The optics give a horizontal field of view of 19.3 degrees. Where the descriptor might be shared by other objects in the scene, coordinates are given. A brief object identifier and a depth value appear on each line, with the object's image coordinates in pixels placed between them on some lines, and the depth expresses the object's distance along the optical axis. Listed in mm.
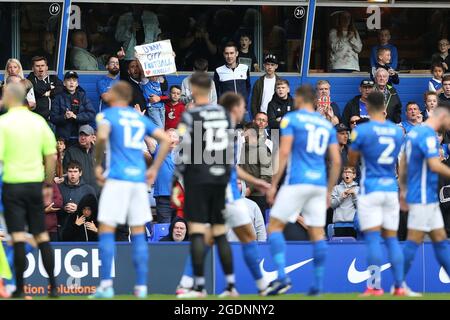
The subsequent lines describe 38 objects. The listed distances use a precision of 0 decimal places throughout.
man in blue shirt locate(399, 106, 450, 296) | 16219
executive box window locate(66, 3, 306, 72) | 24344
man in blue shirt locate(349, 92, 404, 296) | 16031
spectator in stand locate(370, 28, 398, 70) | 24938
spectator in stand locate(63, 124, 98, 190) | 21891
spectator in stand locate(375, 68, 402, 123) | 23703
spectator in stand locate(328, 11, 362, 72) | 24906
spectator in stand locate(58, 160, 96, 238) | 21219
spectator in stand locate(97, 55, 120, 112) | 23375
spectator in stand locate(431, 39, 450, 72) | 25156
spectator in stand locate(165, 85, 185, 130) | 23109
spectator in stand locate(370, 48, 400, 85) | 24406
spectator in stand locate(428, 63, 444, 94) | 24656
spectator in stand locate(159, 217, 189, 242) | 20641
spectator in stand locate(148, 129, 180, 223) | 21969
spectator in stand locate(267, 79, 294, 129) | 22967
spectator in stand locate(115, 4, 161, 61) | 24391
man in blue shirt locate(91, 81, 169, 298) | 15234
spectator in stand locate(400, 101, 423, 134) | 23219
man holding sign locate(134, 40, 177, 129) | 23016
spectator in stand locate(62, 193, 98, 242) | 20969
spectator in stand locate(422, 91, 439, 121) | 23391
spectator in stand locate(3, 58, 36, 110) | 21562
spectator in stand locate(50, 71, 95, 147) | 22438
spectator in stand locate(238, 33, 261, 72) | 24547
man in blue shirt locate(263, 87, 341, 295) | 15664
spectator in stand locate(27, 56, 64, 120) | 22250
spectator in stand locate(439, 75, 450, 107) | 23719
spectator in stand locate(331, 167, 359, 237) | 21578
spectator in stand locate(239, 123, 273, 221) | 21719
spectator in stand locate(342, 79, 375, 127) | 23516
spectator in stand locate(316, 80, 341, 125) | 23000
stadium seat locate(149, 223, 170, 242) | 21375
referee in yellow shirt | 15711
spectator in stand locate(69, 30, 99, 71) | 24297
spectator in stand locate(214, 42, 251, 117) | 23531
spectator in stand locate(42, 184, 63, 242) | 20922
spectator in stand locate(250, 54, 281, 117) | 23453
